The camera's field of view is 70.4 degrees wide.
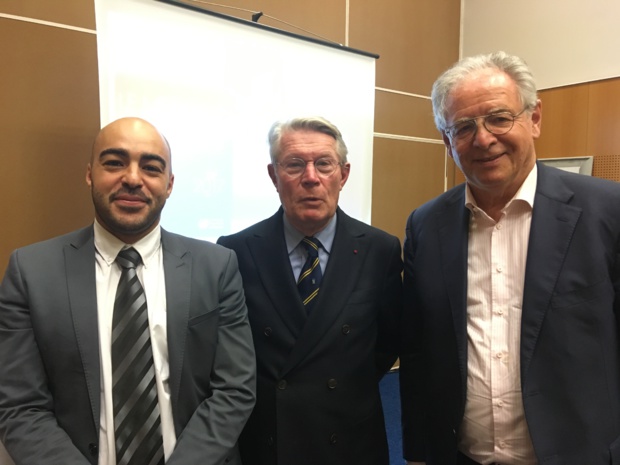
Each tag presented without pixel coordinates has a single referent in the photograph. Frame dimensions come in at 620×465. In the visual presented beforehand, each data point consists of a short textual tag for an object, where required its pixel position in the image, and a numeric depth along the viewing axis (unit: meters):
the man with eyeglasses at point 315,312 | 1.55
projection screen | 2.20
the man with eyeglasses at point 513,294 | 1.20
